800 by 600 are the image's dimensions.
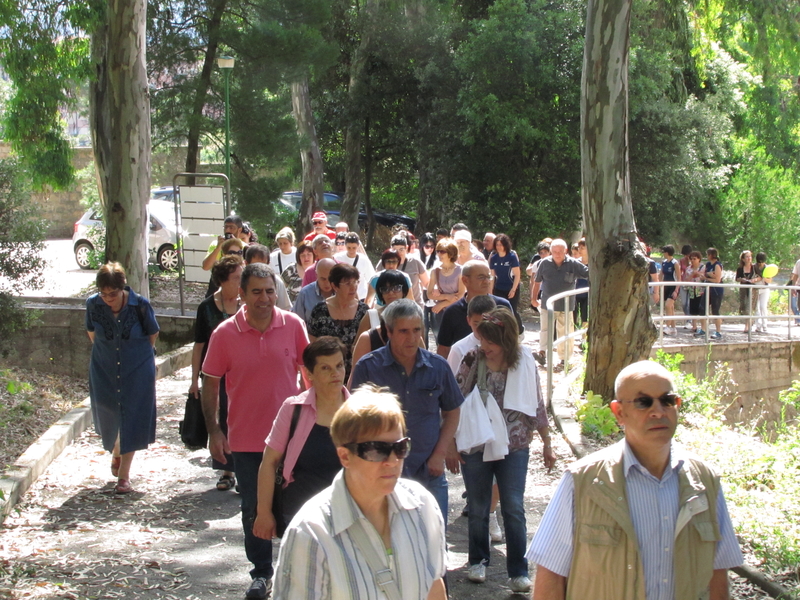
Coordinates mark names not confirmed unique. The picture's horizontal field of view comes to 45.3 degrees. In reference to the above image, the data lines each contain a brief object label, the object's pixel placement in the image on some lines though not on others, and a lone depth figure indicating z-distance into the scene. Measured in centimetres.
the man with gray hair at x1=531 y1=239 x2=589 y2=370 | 1347
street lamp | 2059
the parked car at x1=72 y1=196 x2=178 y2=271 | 2420
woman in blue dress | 771
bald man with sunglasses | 320
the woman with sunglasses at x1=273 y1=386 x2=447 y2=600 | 283
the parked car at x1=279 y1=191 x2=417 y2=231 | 3142
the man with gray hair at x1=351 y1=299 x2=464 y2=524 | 520
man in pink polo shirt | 555
